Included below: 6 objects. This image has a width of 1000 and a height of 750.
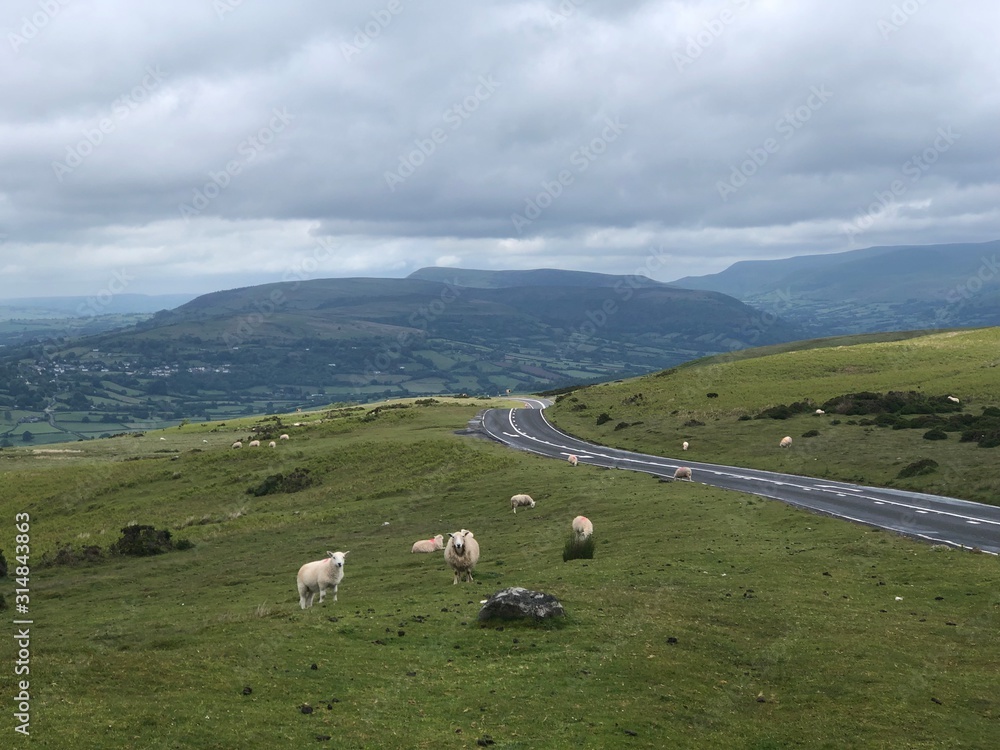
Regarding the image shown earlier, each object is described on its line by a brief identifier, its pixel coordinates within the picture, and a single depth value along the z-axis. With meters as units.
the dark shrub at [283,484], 62.59
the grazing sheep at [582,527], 32.39
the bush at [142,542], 44.12
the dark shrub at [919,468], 47.16
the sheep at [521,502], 45.91
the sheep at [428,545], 36.41
